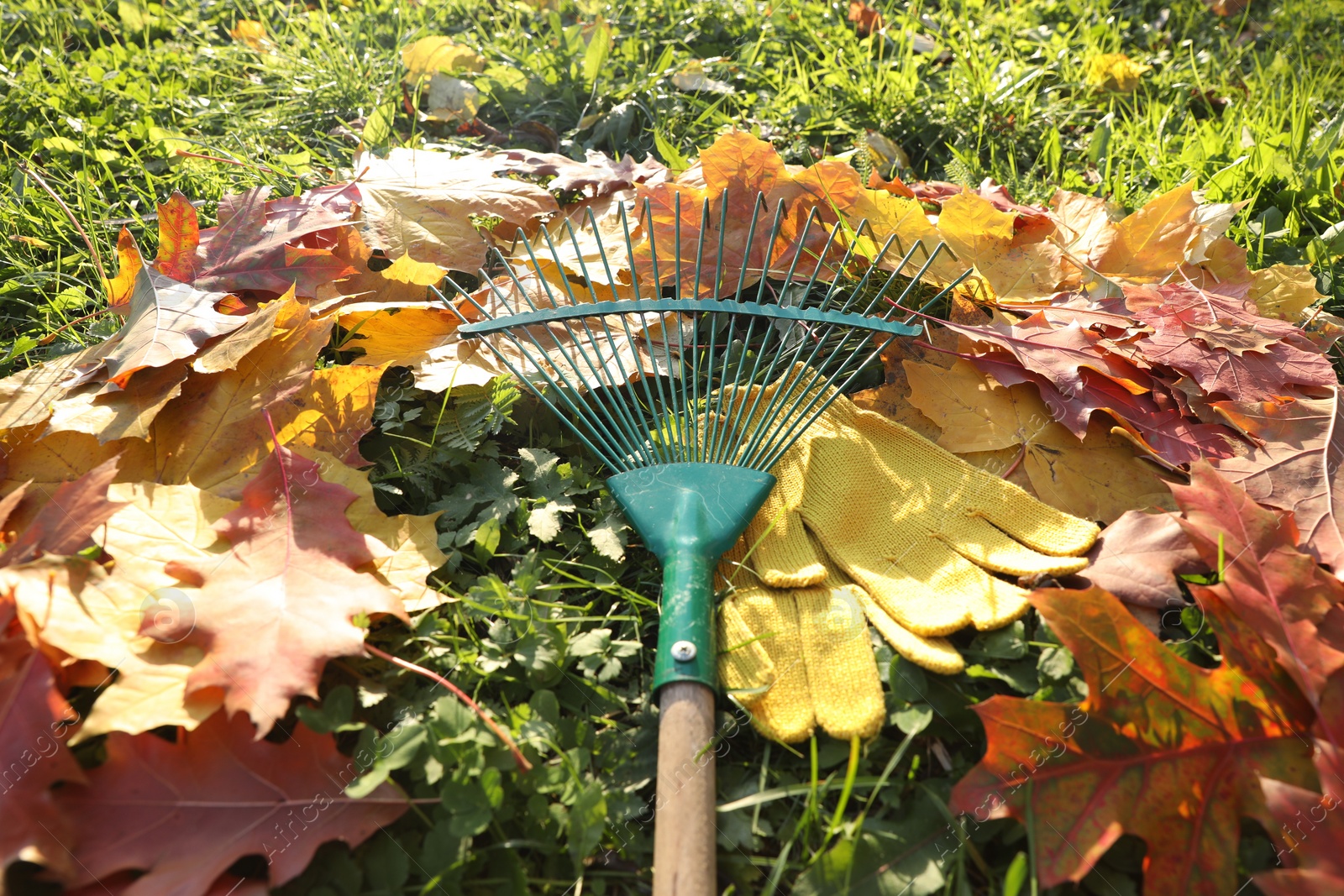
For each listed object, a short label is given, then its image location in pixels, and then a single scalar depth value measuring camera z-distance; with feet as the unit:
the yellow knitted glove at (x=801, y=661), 2.13
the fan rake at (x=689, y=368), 2.11
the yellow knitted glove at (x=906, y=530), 2.27
